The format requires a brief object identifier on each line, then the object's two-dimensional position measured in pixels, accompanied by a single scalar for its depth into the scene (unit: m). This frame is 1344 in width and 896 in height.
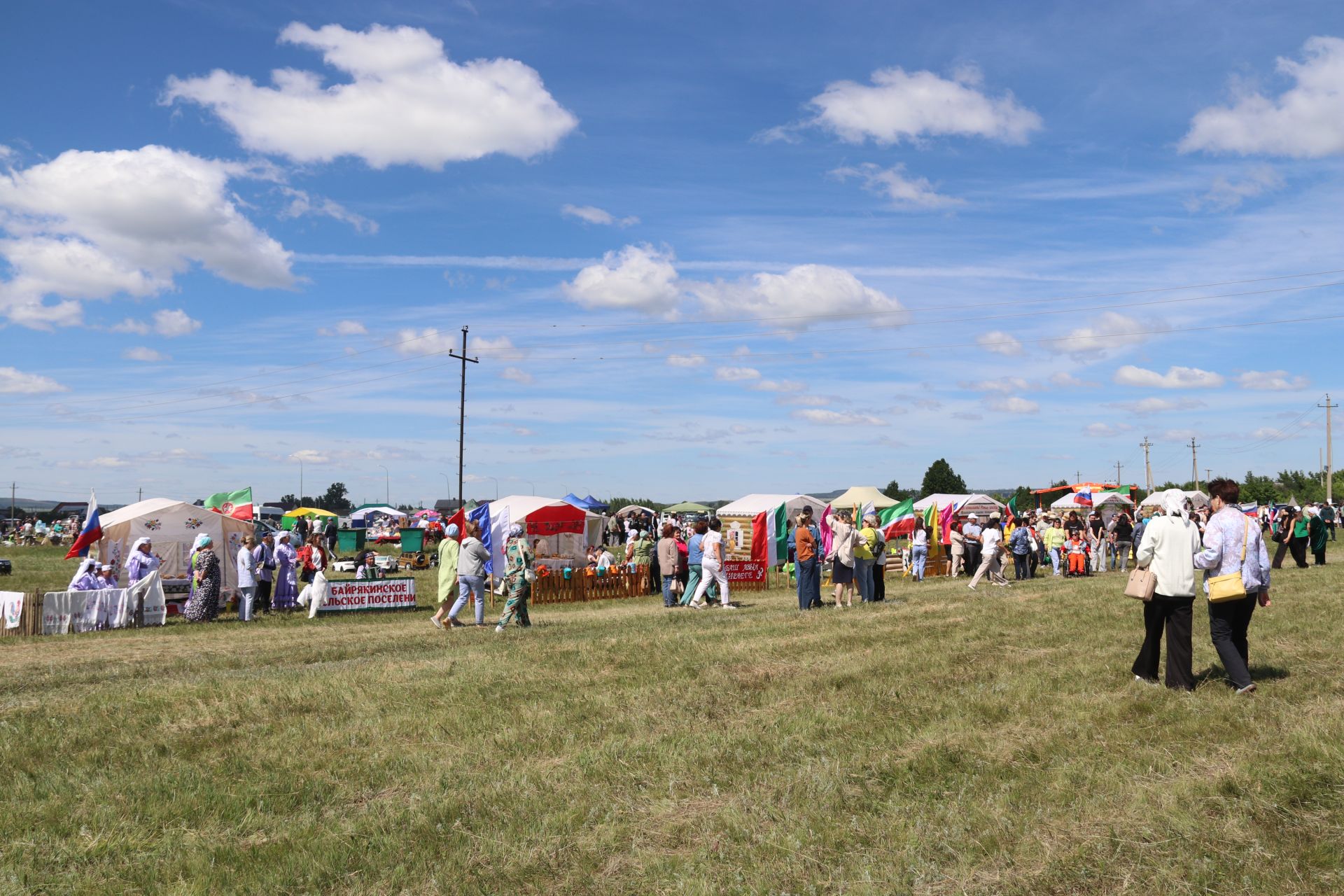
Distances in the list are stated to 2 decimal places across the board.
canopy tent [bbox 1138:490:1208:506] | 31.31
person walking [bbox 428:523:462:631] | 16.89
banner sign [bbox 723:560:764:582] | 24.06
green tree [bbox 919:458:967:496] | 87.38
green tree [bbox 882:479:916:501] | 87.53
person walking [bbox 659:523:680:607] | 20.08
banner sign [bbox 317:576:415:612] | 19.72
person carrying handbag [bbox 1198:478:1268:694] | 7.86
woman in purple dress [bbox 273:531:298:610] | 20.56
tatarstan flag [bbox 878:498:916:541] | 29.05
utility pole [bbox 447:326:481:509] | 43.94
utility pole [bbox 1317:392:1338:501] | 66.91
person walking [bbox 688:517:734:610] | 18.98
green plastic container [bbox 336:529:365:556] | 43.22
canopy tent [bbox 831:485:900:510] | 43.84
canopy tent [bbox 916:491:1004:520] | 36.69
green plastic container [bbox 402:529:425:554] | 39.84
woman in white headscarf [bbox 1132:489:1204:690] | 8.06
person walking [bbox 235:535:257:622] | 18.62
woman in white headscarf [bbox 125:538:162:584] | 18.20
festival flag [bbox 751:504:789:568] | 27.59
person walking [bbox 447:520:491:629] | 15.50
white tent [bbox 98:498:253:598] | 21.44
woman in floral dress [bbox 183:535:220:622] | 18.31
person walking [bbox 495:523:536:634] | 14.23
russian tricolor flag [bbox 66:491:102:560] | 19.17
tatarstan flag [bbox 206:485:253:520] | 25.11
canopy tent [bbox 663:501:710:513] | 59.53
